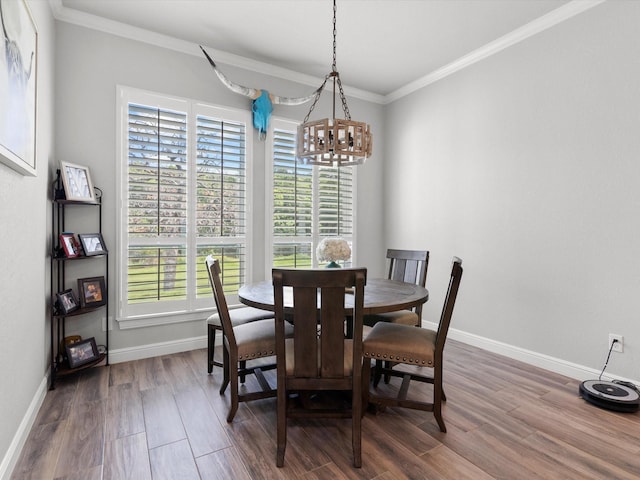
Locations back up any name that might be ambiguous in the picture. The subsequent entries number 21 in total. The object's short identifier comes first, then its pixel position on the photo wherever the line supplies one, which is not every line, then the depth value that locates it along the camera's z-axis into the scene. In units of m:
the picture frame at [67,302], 2.64
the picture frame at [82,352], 2.69
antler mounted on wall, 3.59
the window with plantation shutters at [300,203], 3.88
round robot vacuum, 2.26
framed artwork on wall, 1.52
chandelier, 2.35
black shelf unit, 2.65
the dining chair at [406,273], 2.76
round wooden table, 2.05
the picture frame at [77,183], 2.65
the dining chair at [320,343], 1.68
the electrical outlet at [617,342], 2.57
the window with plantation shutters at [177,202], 3.13
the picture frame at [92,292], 2.81
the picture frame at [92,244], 2.78
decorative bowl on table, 2.62
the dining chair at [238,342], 2.06
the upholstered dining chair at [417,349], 2.01
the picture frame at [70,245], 2.65
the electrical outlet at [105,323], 3.05
